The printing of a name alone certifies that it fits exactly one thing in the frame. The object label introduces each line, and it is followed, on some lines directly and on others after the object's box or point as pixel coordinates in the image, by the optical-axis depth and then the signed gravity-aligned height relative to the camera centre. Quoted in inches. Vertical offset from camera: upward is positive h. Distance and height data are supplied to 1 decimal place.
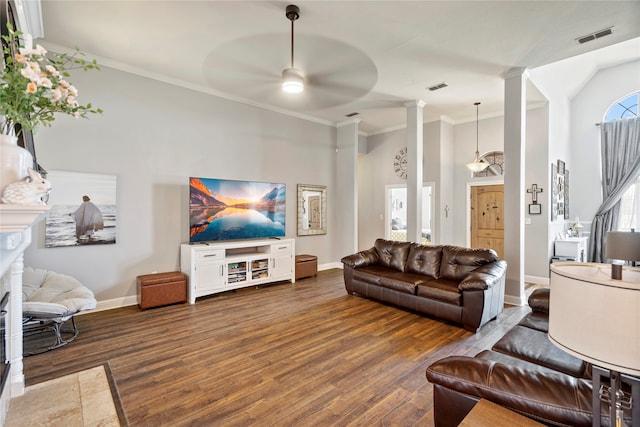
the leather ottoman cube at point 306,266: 230.1 -42.3
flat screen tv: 187.9 +2.5
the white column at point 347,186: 268.4 +25.2
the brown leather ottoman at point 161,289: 158.7 -42.7
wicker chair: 114.0 -36.8
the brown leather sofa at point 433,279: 135.2 -36.0
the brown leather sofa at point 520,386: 45.3 -31.1
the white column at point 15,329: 82.8 -33.6
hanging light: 231.5 +38.2
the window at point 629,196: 233.0 +14.1
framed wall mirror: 252.2 +2.8
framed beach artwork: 145.0 +1.3
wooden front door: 252.4 -3.3
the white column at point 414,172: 218.7 +30.9
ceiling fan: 140.6 +83.4
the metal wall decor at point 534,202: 217.2 +8.5
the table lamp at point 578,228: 238.8 -12.0
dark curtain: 229.3 +35.4
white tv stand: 175.6 -33.9
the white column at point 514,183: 171.3 +18.2
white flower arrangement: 47.1 +20.9
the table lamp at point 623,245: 88.7 -10.0
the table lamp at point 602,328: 31.5 -13.4
